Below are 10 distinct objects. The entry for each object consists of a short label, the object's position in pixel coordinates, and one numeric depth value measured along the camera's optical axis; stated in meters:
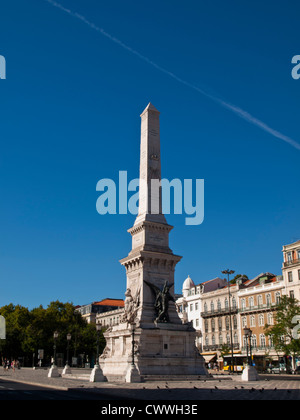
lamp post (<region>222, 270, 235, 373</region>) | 58.48
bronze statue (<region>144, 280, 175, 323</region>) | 37.03
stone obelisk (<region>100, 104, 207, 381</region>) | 35.28
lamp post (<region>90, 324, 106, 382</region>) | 31.31
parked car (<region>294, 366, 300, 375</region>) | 54.01
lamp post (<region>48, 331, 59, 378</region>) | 42.22
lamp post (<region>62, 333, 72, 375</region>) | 45.44
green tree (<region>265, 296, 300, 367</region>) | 53.12
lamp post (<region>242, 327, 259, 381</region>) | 32.19
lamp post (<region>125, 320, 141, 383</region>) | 30.40
